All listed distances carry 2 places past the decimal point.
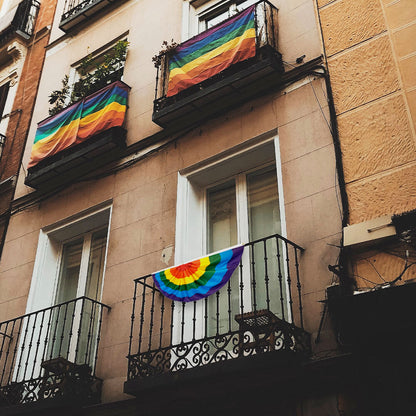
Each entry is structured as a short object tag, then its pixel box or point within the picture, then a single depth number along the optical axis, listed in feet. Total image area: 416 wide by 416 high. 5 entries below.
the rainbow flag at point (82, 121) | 32.94
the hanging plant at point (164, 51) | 31.83
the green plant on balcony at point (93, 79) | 37.04
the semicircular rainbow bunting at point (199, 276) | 23.54
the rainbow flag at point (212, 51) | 28.17
